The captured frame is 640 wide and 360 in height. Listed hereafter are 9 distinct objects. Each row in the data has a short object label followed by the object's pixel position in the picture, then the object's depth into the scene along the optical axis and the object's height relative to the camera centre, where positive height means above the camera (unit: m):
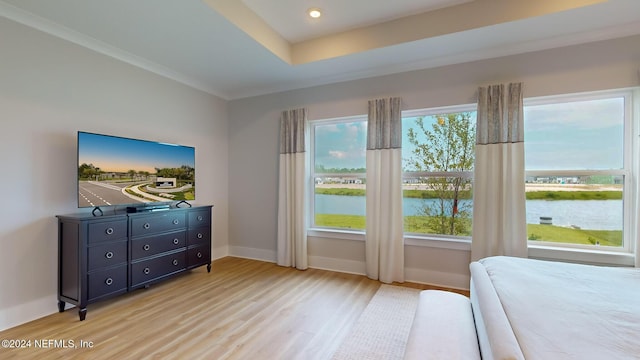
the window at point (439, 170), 3.28 +0.13
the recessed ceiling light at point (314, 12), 2.71 +1.69
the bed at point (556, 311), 0.99 -0.59
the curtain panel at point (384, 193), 3.37 -0.16
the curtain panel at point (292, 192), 3.91 -0.18
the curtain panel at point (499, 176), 2.85 +0.05
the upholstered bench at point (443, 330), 1.22 -0.77
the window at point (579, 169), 2.72 +0.13
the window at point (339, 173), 3.83 +0.10
